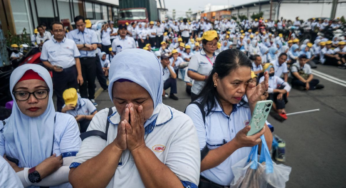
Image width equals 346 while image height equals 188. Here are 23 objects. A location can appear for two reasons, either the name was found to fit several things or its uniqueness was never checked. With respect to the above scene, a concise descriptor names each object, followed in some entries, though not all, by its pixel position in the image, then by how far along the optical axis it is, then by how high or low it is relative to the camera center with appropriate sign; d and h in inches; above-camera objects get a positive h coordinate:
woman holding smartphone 56.4 -21.8
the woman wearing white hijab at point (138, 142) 35.2 -18.4
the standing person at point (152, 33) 597.9 -5.1
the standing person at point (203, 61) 136.4 -18.2
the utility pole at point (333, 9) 775.3 +65.9
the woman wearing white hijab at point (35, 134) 63.2 -28.7
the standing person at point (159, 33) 634.8 -5.7
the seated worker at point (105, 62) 284.2 -38.6
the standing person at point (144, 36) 567.8 -12.0
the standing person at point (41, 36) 331.9 -4.8
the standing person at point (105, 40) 414.9 -14.7
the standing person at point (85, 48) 201.0 -13.7
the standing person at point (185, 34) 695.7 -10.2
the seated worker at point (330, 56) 420.8 -50.7
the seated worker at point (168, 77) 248.3 -50.8
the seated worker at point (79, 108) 127.5 -43.0
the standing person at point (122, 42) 276.8 -12.6
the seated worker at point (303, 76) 281.3 -58.1
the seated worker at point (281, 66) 286.1 -46.2
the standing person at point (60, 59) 163.8 -18.9
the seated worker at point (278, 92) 208.5 -58.5
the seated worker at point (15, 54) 237.6 -23.0
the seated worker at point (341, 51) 417.4 -41.5
